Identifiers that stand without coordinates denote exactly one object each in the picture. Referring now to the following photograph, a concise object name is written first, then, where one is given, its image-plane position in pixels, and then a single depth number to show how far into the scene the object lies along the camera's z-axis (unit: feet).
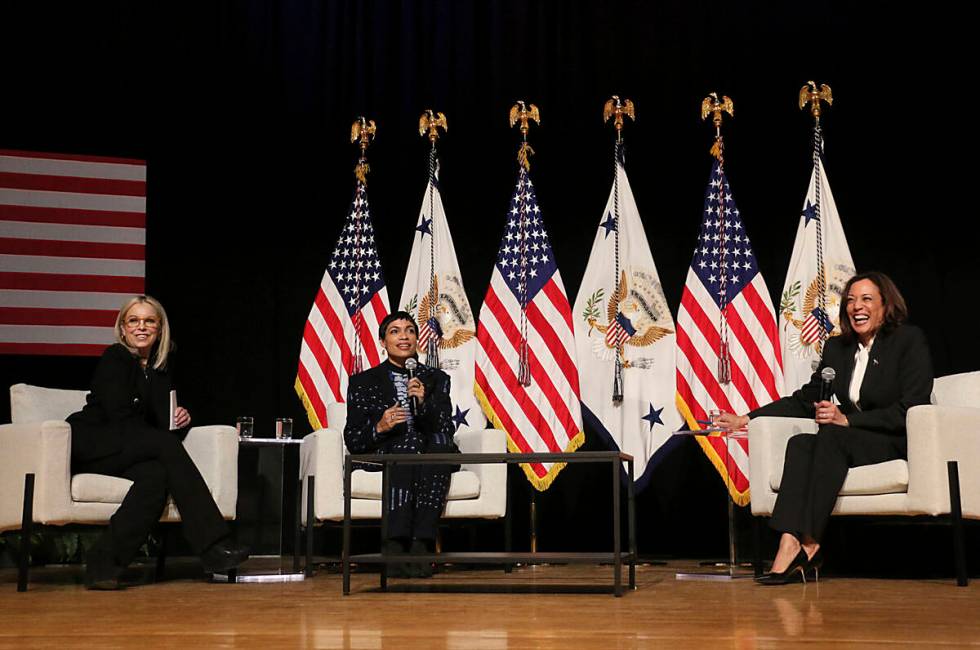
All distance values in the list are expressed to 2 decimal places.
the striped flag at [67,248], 17.54
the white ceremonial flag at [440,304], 17.10
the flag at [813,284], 16.22
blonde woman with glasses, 11.96
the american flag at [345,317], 17.53
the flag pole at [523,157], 17.52
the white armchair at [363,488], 13.60
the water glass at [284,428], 14.66
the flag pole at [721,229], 16.53
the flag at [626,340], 16.66
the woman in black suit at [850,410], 11.64
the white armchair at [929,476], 11.68
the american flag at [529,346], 16.85
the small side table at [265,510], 16.53
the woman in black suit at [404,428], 13.08
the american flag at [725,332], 16.30
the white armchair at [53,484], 11.96
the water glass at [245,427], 14.37
